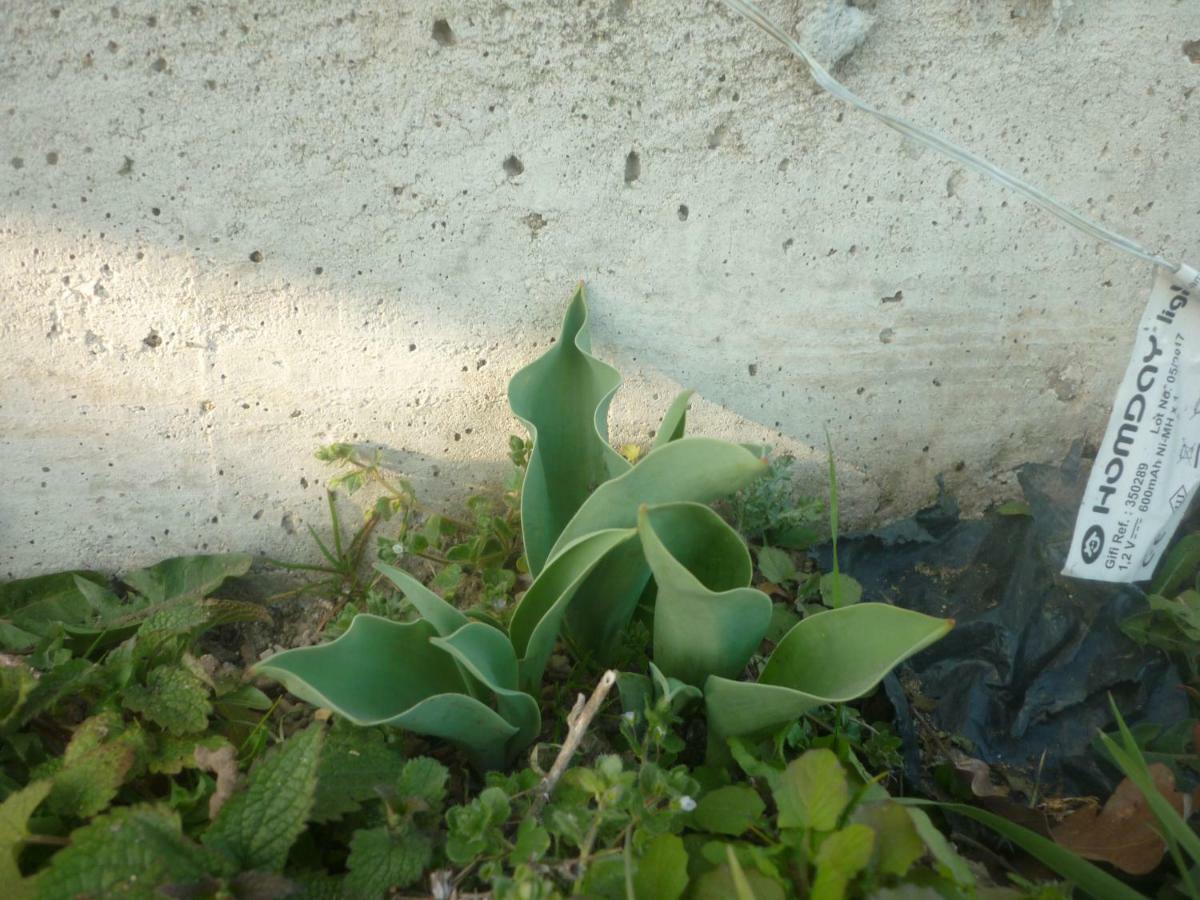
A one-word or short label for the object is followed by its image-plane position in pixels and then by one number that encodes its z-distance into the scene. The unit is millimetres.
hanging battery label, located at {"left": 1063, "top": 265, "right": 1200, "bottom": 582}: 260
